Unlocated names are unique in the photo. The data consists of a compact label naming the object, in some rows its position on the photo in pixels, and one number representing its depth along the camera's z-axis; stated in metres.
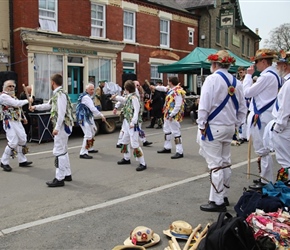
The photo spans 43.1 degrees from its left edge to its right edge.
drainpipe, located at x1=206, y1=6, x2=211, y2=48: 28.30
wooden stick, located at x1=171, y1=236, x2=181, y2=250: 3.93
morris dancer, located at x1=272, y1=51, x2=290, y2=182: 5.09
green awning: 18.80
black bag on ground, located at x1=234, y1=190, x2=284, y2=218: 4.26
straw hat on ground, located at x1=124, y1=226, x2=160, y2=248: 4.10
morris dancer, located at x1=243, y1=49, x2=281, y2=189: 5.97
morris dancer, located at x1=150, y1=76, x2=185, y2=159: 9.39
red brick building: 17.14
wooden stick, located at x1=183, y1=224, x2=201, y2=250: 3.92
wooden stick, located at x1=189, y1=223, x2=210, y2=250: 3.87
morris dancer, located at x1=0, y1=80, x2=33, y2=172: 8.11
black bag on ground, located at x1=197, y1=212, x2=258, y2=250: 3.38
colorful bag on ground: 3.72
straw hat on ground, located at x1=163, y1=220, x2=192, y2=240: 4.27
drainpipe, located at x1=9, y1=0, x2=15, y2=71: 17.05
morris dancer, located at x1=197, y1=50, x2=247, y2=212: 5.02
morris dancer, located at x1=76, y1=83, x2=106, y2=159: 9.57
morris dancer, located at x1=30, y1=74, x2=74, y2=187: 6.64
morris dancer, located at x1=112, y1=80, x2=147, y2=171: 7.87
